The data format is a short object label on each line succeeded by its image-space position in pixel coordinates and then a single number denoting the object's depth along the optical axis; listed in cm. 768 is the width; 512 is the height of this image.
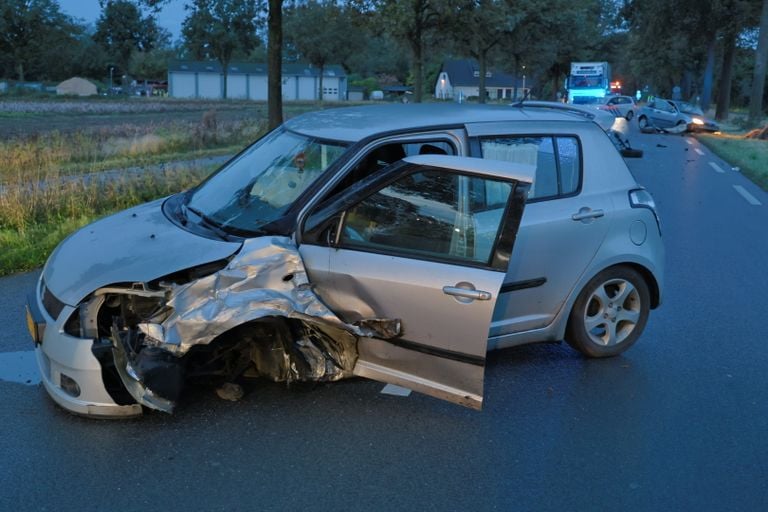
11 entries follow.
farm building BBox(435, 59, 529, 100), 11544
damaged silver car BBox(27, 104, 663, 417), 412
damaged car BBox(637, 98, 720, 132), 3453
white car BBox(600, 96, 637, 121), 3956
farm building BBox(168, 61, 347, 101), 9988
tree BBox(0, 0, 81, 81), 7603
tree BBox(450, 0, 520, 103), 2512
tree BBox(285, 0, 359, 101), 5723
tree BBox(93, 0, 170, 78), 8769
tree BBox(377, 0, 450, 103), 2300
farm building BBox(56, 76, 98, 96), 8450
